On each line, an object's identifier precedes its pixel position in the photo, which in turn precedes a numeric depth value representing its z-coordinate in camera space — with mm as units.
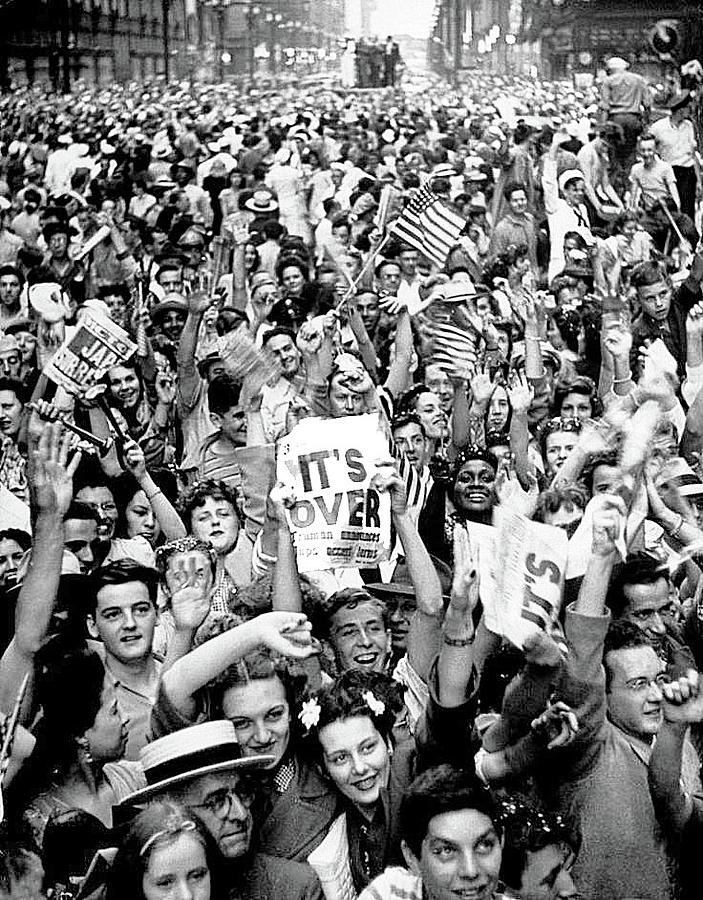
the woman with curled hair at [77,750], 3678
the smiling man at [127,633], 4176
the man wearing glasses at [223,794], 3465
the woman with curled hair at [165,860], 3195
